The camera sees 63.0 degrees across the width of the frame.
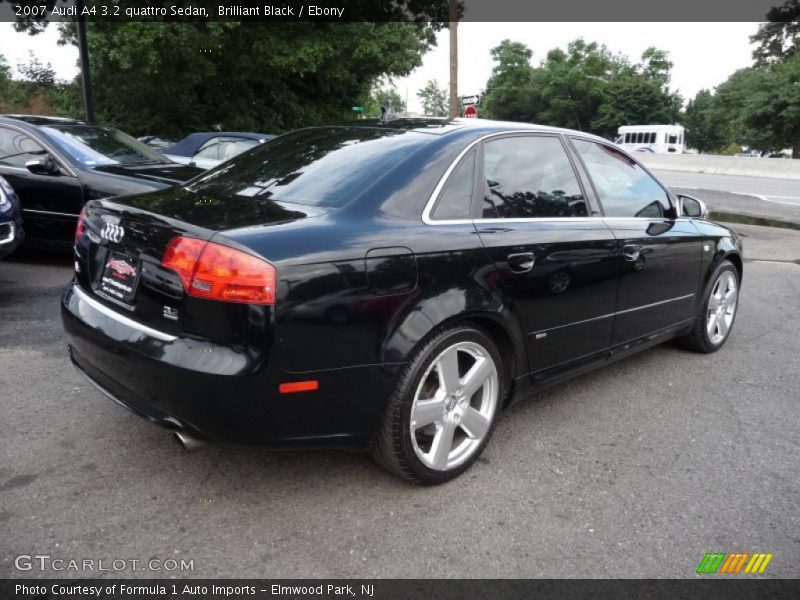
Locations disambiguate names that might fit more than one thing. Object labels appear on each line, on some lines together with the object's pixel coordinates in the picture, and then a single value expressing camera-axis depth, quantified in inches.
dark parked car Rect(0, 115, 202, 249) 249.4
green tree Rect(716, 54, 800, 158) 1508.4
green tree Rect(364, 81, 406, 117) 983.6
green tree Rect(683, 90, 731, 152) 2881.4
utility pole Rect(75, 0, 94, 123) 478.9
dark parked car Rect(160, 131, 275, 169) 438.6
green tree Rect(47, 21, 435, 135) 657.6
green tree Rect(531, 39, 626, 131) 2748.5
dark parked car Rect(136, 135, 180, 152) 555.4
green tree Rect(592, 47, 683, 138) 2534.4
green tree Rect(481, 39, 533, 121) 2965.1
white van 1889.8
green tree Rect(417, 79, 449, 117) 3120.1
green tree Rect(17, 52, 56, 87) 875.4
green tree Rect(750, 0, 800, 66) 2130.9
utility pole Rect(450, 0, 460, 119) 738.8
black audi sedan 92.7
